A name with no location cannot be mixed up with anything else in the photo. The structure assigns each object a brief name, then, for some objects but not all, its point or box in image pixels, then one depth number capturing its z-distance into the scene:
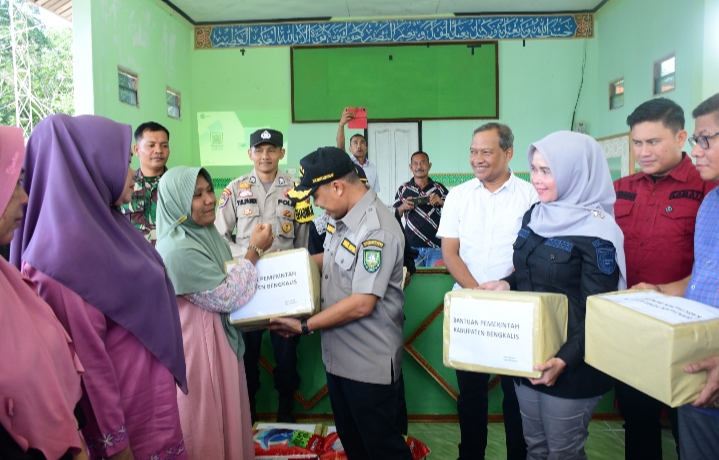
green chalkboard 6.93
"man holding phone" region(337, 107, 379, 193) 4.76
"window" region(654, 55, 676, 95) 5.02
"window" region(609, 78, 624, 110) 6.17
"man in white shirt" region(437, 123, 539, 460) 2.27
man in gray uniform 1.77
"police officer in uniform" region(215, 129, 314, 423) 3.18
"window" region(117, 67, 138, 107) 5.09
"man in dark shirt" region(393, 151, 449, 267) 4.52
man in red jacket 1.93
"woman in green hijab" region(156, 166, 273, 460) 1.76
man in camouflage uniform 3.00
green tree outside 4.14
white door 7.06
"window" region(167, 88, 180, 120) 6.42
